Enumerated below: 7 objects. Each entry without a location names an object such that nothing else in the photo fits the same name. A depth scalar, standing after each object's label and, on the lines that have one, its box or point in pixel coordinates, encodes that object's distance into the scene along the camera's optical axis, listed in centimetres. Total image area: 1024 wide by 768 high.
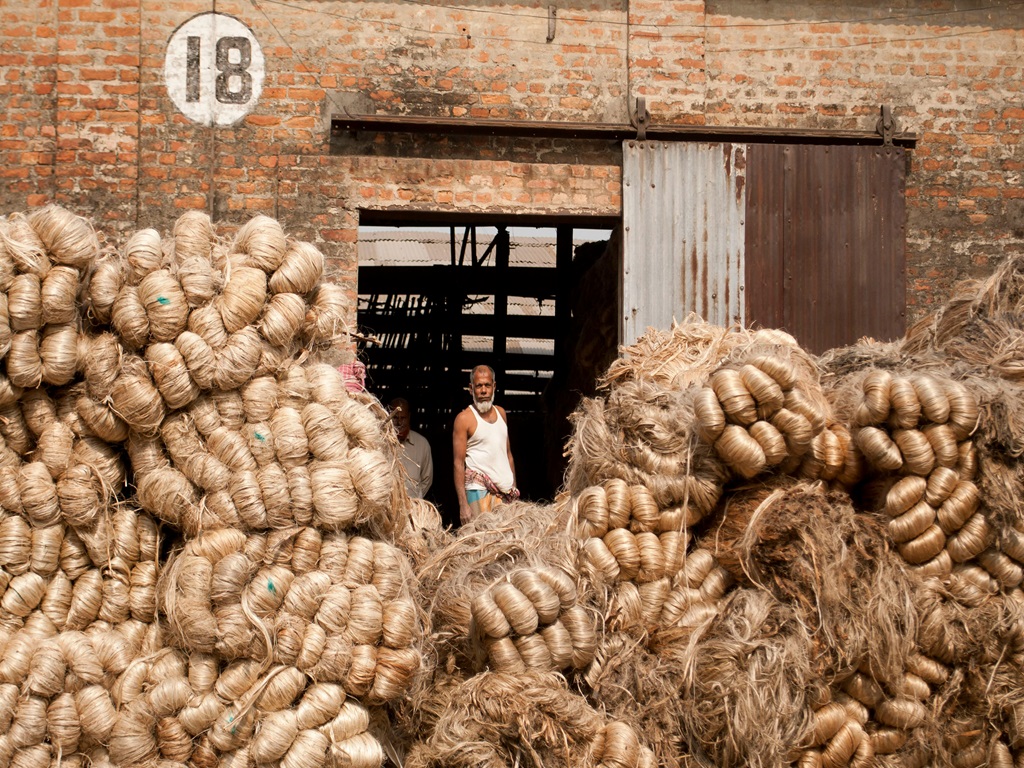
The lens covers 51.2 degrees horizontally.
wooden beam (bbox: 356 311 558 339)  1150
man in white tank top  648
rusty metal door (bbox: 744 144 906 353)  747
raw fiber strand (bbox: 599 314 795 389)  395
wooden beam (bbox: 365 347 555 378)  1162
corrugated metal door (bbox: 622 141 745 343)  741
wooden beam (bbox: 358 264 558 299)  1112
